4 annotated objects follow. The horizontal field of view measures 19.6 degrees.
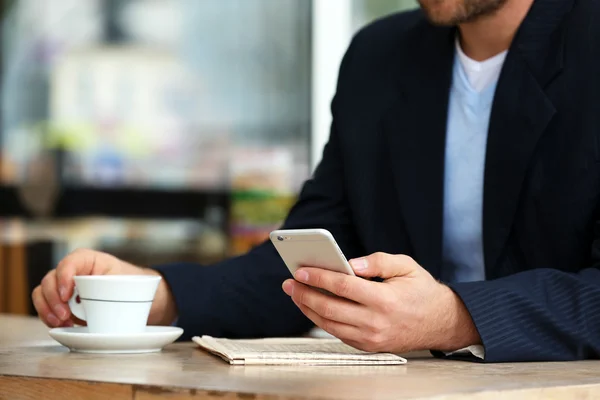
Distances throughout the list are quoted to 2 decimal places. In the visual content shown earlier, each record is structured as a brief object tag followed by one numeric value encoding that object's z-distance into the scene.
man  1.80
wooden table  1.53
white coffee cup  1.85
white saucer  1.80
